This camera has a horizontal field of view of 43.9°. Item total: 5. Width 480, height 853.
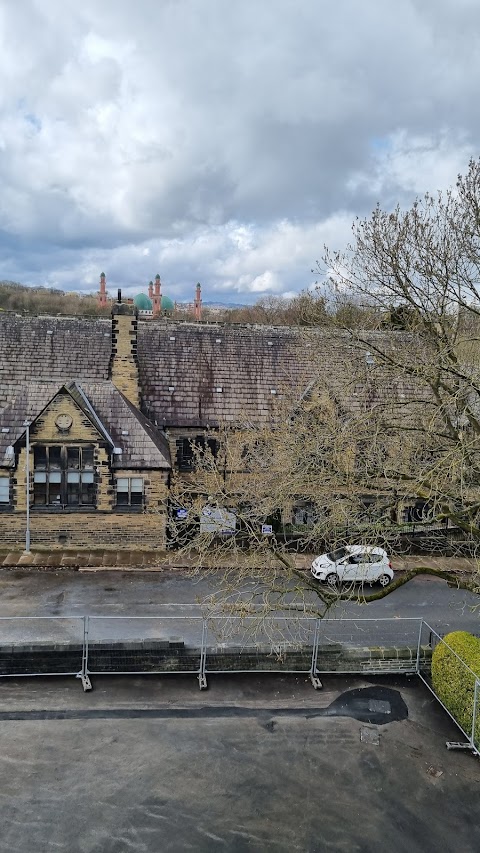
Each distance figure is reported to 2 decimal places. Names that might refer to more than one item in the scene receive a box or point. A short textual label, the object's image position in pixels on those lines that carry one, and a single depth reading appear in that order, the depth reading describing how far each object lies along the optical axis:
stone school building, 23.14
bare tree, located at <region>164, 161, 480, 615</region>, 12.59
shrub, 12.18
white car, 21.03
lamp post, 22.45
